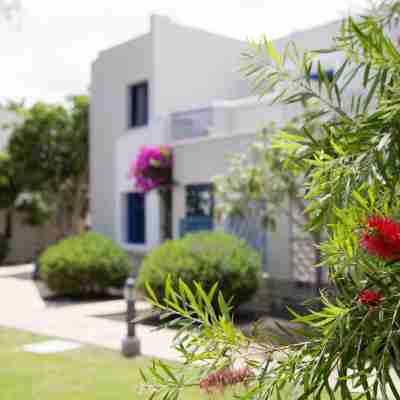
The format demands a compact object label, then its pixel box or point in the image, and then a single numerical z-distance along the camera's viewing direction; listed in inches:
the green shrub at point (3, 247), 1058.1
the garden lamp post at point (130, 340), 341.7
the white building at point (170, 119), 607.2
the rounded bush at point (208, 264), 435.5
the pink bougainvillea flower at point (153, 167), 641.0
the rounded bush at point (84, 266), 579.8
